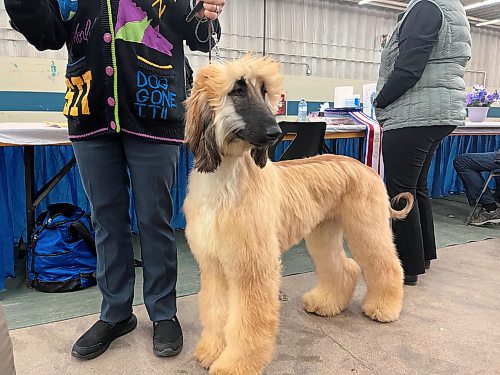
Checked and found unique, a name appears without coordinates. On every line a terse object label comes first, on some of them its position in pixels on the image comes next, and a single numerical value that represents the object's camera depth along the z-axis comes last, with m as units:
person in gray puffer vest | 1.96
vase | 3.85
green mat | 1.80
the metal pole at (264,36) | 7.08
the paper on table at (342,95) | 3.98
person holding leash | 1.31
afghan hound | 1.13
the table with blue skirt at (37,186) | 2.17
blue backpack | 2.07
